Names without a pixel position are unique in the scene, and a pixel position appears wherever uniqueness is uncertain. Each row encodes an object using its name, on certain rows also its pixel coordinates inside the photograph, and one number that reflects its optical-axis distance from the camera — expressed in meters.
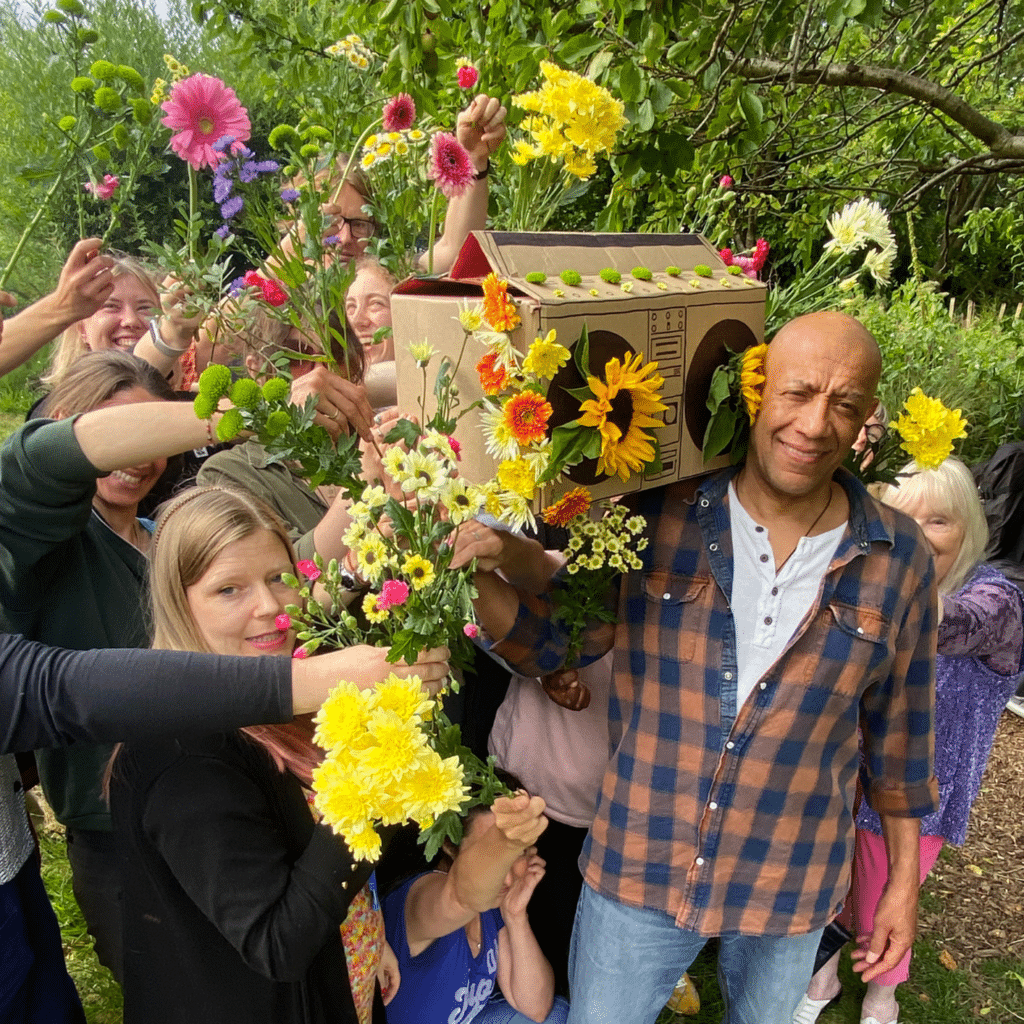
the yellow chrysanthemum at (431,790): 1.02
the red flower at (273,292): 1.21
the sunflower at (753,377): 1.37
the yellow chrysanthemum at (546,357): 1.06
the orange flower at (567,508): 1.18
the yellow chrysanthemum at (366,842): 1.02
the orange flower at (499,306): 1.06
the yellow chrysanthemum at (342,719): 0.98
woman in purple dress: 2.16
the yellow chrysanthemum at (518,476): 1.12
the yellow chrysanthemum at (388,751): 0.97
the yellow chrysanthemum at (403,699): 1.00
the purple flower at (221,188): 1.23
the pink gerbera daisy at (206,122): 1.25
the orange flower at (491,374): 1.08
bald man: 1.49
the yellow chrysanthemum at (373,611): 1.09
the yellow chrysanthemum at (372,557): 1.07
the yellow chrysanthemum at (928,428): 1.38
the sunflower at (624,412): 1.15
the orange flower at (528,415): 1.08
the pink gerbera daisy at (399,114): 1.56
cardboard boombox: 1.16
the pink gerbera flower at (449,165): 1.35
